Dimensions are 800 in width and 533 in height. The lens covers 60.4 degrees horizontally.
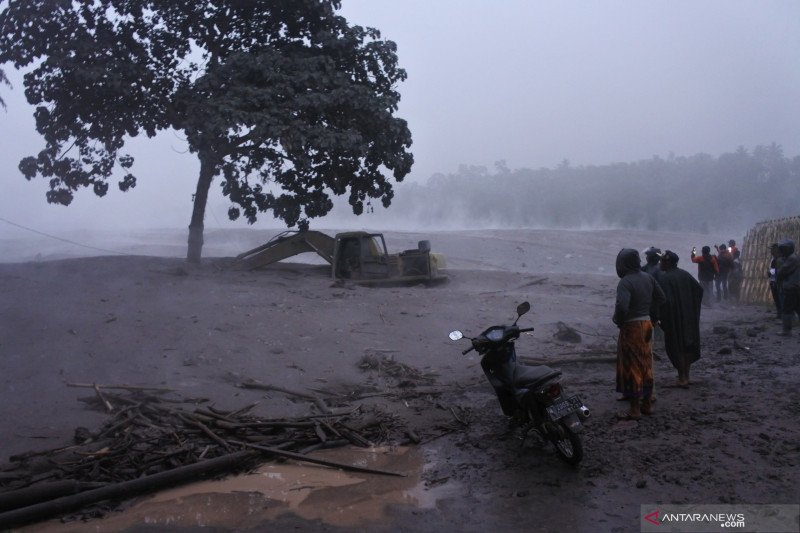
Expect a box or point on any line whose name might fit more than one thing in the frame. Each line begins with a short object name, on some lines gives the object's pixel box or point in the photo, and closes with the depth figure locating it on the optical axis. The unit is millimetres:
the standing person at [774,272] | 12383
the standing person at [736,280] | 18953
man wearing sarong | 6816
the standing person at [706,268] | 17375
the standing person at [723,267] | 18859
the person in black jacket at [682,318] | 8070
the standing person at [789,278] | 11383
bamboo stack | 16484
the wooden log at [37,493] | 5049
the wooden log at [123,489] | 4918
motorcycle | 5617
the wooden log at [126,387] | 8125
